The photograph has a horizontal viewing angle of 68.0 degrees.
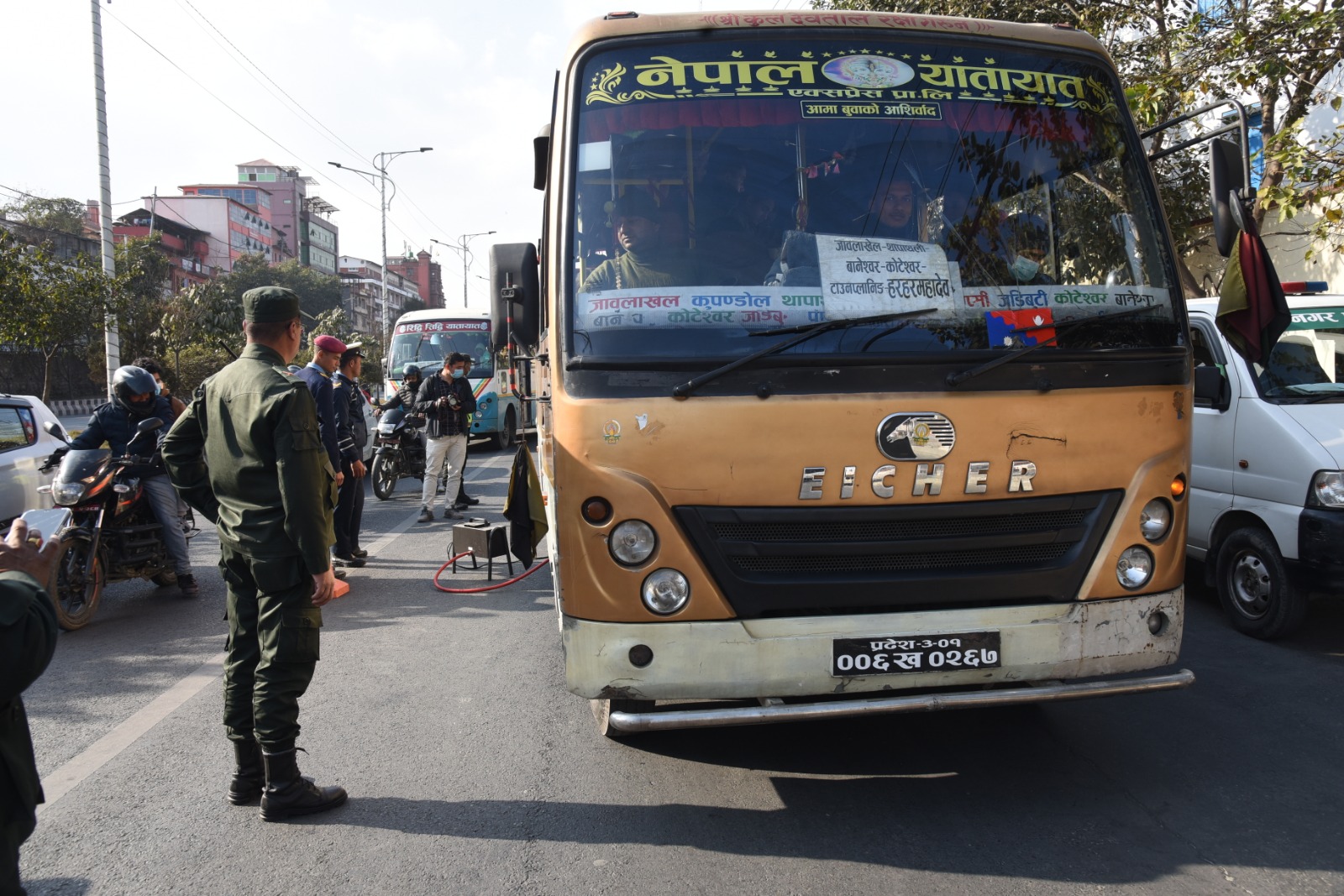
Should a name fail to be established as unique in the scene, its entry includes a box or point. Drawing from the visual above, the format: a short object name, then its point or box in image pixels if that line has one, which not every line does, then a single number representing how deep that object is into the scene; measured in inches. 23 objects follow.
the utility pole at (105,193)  796.0
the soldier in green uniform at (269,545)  136.9
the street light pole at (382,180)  1913.1
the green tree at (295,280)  2618.1
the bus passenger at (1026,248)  144.3
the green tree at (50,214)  2080.5
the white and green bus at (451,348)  763.4
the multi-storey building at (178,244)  2807.6
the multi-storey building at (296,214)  4015.8
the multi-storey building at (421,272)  5989.2
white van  209.8
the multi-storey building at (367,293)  4709.6
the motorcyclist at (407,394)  516.1
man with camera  426.9
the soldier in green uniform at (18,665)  74.9
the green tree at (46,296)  631.8
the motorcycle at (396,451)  505.8
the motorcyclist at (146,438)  275.3
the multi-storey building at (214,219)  3159.5
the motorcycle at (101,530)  251.9
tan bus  132.5
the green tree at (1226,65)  314.5
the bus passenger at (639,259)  139.5
